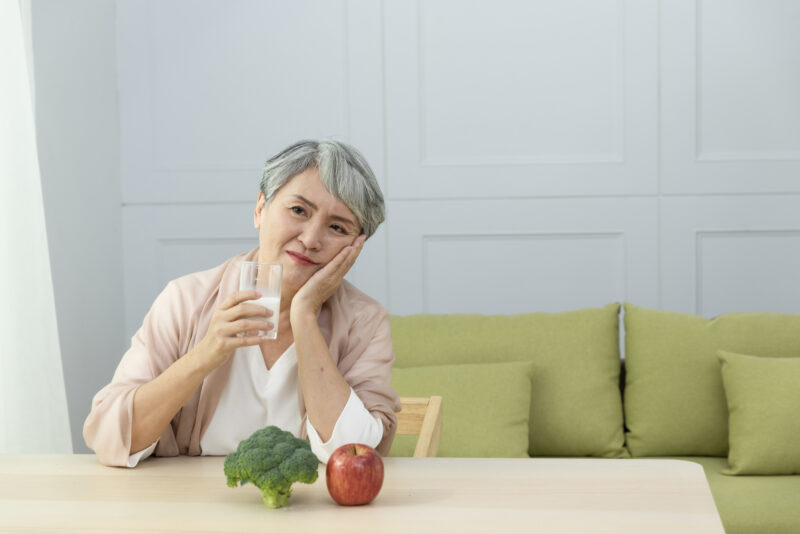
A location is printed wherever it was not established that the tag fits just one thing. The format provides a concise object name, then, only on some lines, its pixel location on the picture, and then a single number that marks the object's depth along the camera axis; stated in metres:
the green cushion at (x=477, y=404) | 3.98
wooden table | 2.53
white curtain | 3.91
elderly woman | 2.91
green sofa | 3.94
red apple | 2.60
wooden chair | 3.19
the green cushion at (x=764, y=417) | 3.89
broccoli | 2.58
